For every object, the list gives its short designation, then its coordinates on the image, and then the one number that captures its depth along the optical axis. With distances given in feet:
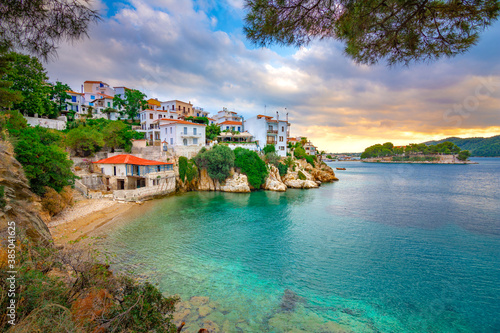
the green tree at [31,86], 88.63
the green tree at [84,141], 89.15
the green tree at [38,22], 14.74
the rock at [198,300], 26.40
